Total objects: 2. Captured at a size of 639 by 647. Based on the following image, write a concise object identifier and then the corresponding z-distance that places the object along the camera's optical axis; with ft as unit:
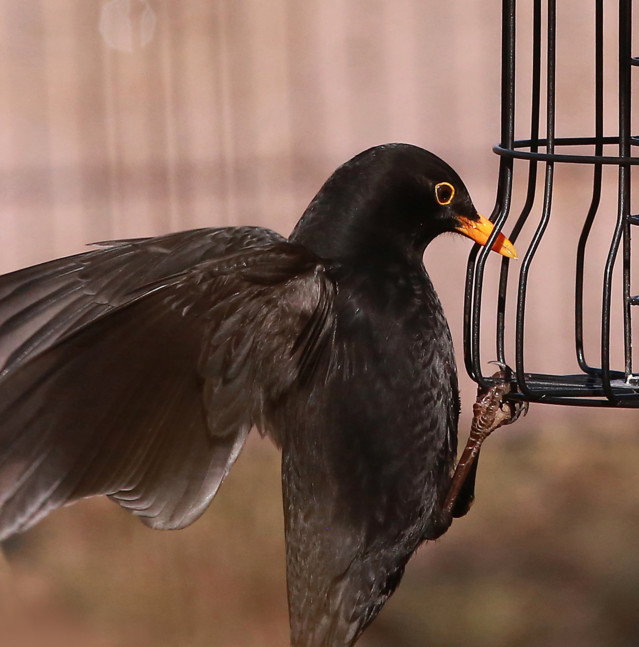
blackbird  16.39
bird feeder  17.58
